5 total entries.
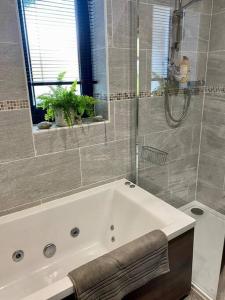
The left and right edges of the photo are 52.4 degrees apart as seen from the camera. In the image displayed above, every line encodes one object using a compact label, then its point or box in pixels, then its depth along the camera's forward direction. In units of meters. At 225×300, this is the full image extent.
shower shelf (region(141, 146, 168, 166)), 2.09
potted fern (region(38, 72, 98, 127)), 1.59
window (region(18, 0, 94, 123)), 1.62
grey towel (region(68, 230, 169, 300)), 1.05
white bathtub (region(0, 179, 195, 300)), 1.51
